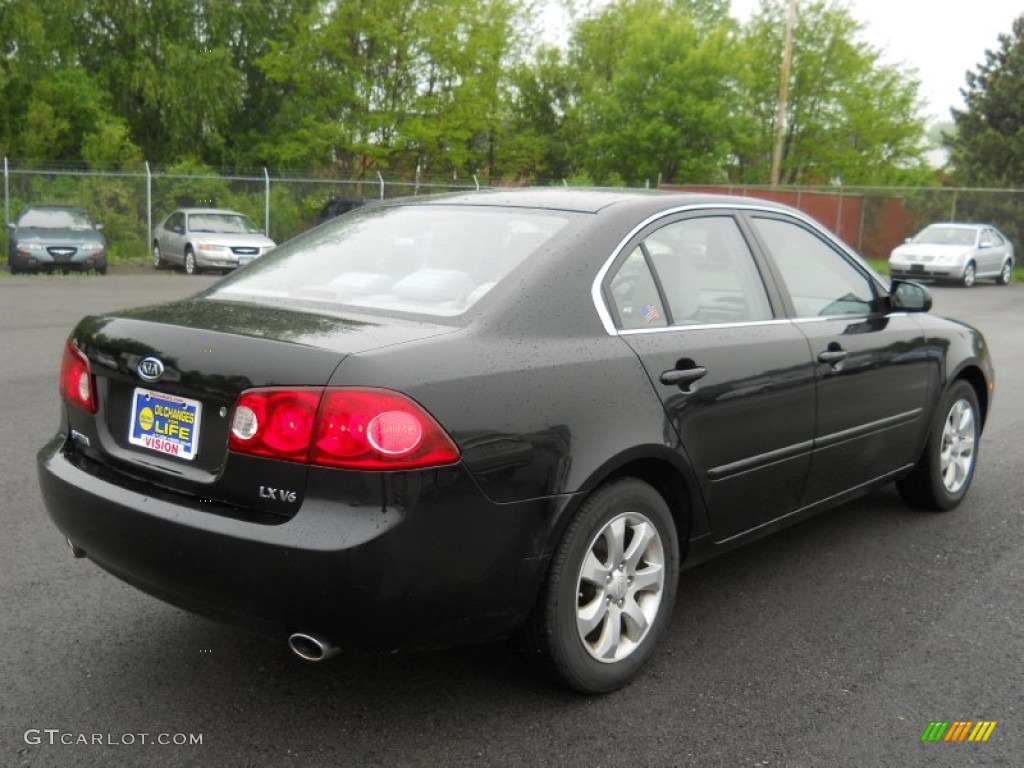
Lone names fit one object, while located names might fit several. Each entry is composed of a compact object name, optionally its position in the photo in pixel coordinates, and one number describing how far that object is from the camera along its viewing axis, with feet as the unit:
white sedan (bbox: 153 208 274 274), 73.92
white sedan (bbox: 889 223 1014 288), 79.71
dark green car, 66.13
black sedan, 8.93
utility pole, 107.96
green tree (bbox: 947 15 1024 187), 115.65
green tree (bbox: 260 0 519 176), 126.72
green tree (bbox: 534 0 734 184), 137.59
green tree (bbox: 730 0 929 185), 161.07
